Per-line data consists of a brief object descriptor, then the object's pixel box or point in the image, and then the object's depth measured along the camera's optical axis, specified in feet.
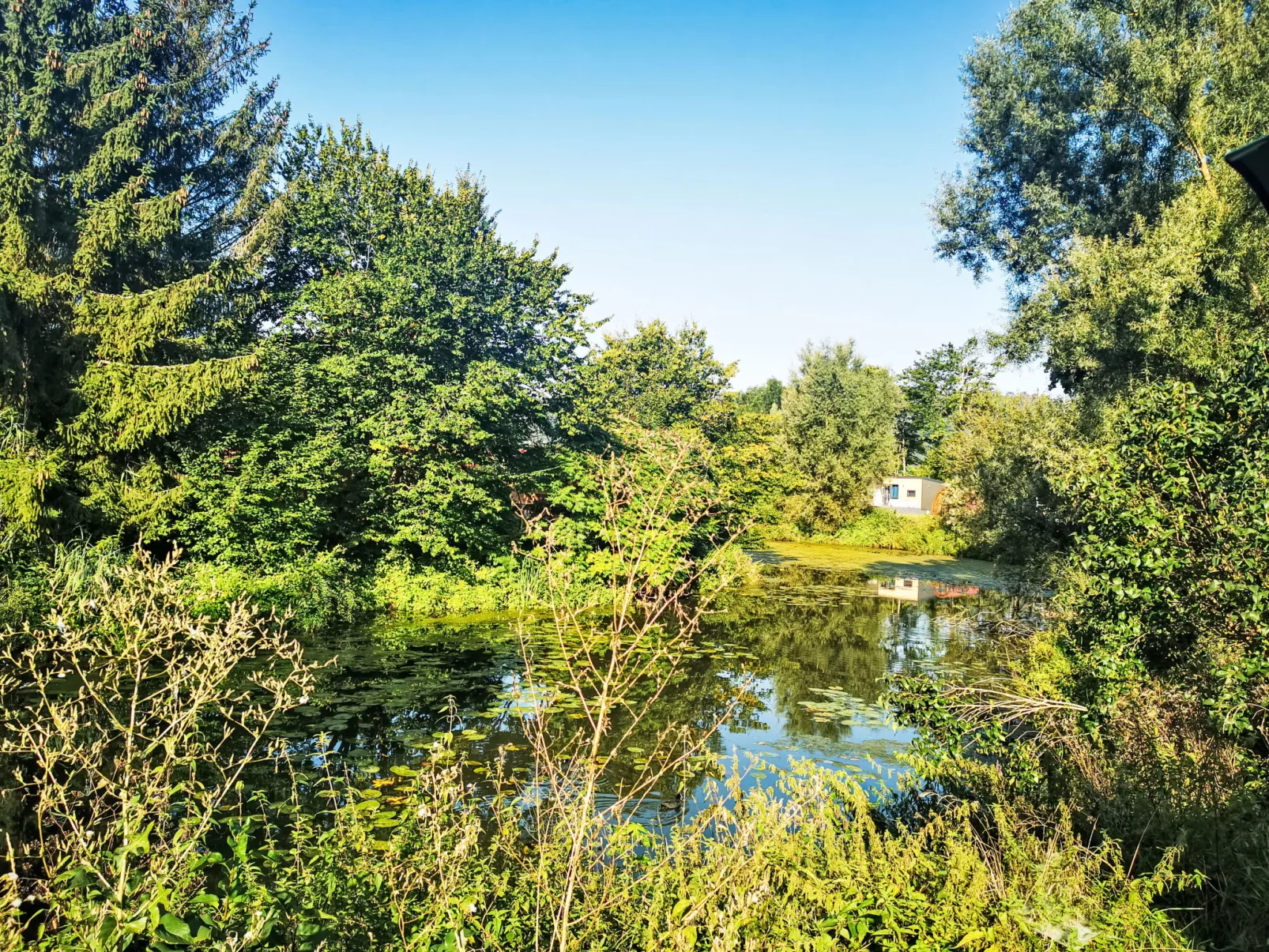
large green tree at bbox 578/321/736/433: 126.93
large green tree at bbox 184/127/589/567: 49.06
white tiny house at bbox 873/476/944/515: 151.94
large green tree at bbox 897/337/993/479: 199.82
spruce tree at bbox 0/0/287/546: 44.68
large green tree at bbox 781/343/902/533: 127.75
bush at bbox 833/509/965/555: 118.73
